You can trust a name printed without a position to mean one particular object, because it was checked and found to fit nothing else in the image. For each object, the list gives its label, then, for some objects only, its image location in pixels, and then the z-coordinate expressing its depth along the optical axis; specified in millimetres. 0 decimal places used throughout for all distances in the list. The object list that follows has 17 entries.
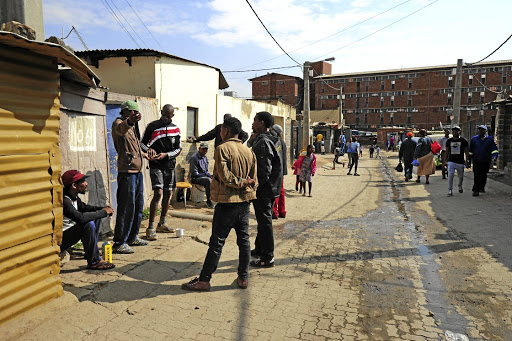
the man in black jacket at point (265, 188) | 4586
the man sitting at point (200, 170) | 8318
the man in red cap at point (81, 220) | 3932
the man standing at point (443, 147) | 13270
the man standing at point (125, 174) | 4703
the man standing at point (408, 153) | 14062
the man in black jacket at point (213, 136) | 7543
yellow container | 4340
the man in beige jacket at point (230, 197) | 3809
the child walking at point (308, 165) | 10848
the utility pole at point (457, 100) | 19744
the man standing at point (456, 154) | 9648
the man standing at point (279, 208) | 7793
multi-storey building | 58875
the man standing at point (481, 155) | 9672
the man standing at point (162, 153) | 5484
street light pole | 18547
